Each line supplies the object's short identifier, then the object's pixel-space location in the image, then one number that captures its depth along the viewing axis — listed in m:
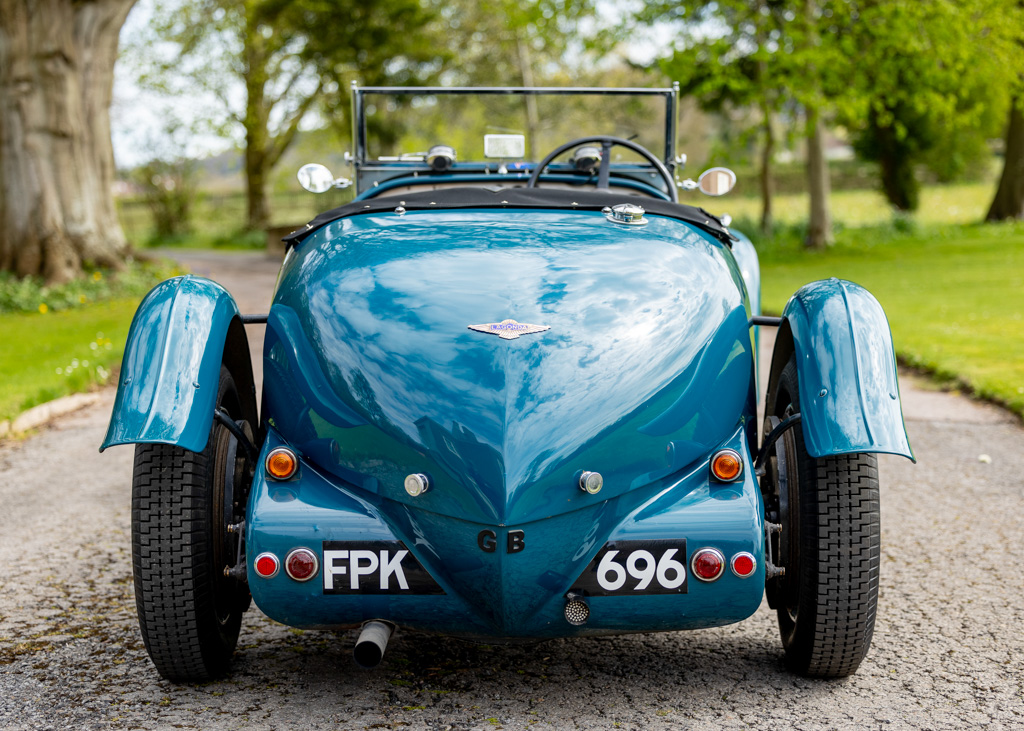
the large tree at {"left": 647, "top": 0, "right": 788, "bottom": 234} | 17.52
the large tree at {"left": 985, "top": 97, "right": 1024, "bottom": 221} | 22.80
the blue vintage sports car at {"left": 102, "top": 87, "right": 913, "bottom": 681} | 2.50
